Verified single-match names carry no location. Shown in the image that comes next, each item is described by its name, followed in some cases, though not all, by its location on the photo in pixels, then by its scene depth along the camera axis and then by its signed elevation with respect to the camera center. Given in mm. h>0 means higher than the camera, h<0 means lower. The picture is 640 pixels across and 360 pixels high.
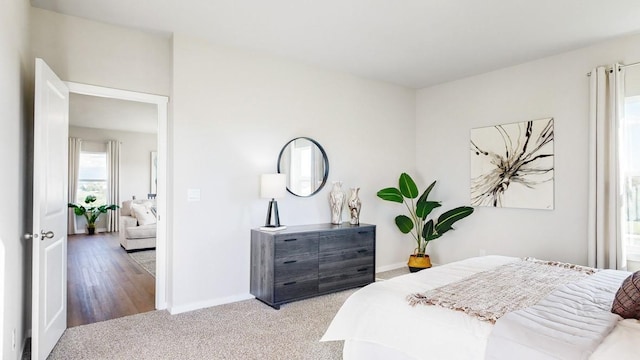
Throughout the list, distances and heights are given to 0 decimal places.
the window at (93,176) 8617 +54
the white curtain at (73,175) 8305 +73
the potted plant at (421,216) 4559 -453
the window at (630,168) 3373 +137
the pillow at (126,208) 7207 -603
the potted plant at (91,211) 8270 -758
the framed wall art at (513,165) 3980 +195
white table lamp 3654 -94
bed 1494 -677
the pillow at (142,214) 6528 -657
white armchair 6148 -855
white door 2285 -232
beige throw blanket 1750 -605
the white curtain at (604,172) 3373 +99
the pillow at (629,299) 1617 -534
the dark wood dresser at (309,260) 3477 -831
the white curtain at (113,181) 8797 -62
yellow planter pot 4715 -1061
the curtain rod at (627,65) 3364 +1097
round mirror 4094 +169
